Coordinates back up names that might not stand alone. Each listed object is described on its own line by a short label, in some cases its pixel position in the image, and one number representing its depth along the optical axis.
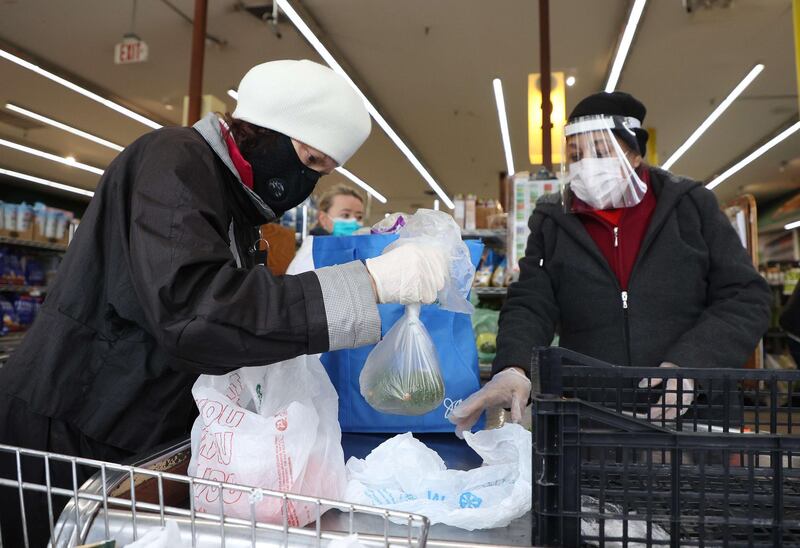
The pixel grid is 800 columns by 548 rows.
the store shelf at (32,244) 6.61
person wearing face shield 1.70
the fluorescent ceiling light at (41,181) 13.30
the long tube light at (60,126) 9.65
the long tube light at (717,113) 8.40
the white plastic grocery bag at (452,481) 0.93
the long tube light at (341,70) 6.38
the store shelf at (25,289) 6.95
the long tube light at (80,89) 7.75
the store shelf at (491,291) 4.46
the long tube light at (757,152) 10.76
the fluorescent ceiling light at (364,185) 13.46
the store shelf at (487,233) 4.66
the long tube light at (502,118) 8.81
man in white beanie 0.89
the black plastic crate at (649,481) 0.67
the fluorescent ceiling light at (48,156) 11.40
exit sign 6.39
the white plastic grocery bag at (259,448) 0.88
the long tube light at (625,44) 6.21
